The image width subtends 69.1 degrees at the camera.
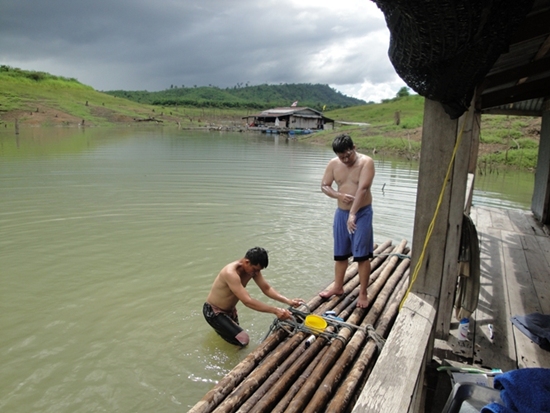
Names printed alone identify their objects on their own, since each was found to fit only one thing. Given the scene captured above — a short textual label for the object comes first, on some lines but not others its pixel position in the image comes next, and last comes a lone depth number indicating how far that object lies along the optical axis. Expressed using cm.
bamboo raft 266
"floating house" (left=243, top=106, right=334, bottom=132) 5266
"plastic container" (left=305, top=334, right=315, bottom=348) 342
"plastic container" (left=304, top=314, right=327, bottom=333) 355
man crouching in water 379
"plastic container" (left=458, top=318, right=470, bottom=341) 317
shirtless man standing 398
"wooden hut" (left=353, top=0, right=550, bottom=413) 159
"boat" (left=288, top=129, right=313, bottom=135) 4644
